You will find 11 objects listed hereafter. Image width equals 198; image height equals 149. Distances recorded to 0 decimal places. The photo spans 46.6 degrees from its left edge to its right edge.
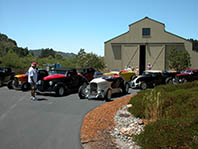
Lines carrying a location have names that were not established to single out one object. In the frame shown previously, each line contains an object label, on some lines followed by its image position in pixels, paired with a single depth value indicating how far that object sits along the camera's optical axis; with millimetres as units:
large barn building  34656
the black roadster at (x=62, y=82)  14137
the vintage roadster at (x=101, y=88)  12398
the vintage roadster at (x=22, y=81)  16391
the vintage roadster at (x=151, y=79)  17219
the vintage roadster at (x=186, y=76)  18703
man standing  12297
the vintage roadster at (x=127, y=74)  19948
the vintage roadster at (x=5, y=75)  19047
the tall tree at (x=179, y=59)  30219
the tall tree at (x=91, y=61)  34641
